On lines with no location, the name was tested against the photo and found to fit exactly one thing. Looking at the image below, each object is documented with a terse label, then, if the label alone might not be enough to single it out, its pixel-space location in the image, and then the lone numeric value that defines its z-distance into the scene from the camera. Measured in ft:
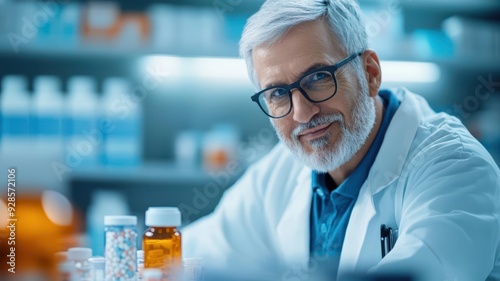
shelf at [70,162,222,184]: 7.82
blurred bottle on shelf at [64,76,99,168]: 7.67
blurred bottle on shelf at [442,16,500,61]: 9.30
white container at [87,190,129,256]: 7.48
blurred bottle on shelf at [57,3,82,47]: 7.73
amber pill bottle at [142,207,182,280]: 2.96
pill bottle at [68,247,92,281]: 2.75
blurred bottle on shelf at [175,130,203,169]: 8.38
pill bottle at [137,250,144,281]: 3.09
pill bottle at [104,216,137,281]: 2.91
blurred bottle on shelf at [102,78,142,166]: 7.82
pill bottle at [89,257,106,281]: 3.07
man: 3.49
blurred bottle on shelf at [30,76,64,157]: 7.57
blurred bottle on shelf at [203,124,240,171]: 8.34
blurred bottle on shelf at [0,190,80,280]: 2.45
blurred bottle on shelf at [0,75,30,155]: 7.39
